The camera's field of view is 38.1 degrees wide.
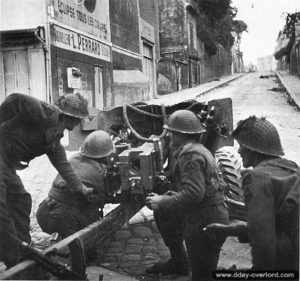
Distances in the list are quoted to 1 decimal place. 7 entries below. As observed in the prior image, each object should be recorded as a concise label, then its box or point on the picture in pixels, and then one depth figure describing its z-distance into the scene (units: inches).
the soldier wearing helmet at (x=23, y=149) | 144.7
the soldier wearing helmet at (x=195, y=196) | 126.3
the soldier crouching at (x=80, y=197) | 165.0
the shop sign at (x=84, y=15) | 532.4
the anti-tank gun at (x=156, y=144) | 165.9
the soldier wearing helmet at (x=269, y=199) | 93.7
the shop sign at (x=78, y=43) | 529.7
